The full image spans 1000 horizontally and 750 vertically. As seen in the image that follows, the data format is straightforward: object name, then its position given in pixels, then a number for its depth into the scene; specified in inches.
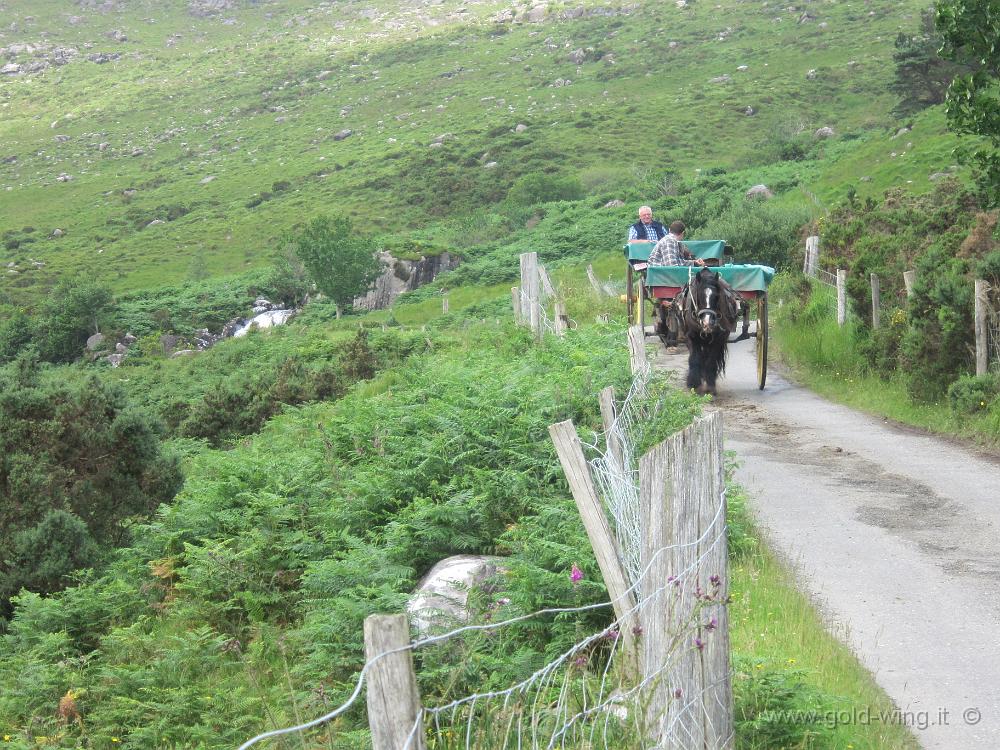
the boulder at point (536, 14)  6540.4
